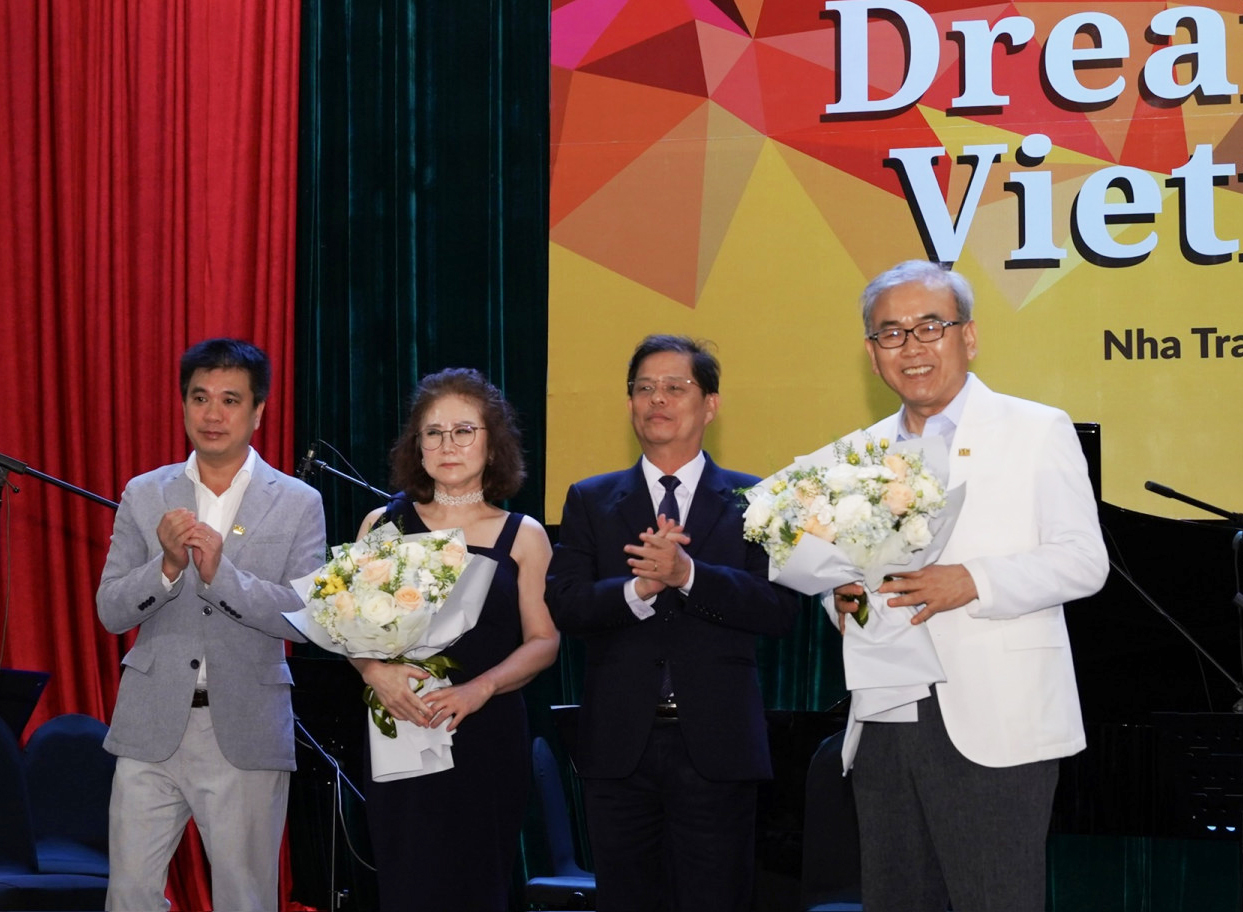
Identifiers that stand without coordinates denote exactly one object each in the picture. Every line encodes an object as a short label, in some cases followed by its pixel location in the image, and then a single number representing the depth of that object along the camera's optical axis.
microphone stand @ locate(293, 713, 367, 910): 4.62
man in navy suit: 3.02
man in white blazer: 2.52
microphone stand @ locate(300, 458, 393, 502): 5.02
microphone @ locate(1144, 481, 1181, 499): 4.14
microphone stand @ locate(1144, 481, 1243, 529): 4.01
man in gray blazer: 3.47
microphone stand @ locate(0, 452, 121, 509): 4.21
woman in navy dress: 3.11
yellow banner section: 5.32
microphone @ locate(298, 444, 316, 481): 5.12
